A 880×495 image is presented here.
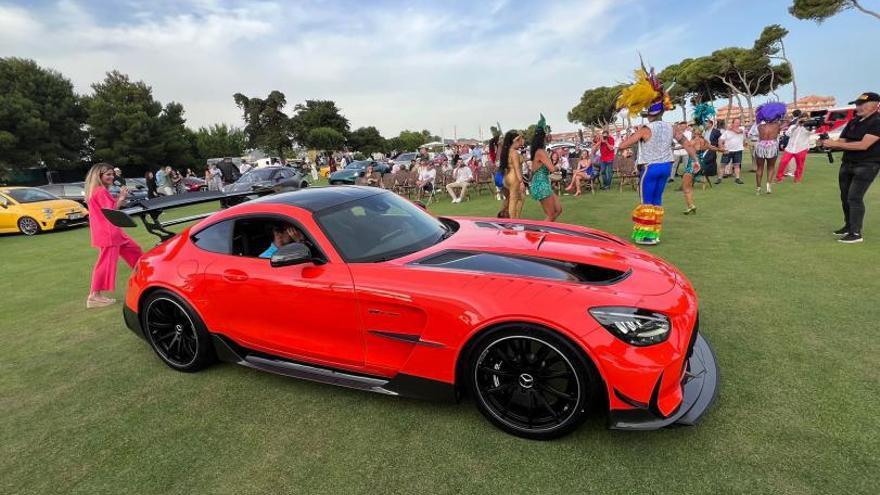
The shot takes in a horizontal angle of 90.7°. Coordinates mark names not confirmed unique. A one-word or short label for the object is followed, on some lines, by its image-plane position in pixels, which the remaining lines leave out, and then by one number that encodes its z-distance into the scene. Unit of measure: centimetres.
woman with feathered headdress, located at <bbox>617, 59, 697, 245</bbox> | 608
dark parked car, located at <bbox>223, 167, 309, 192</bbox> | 1733
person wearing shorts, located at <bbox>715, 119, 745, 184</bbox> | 1147
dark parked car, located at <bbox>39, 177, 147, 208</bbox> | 1891
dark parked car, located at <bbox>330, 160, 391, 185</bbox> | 2325
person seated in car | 314
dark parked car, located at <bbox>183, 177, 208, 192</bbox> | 2498
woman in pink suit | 513
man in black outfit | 538
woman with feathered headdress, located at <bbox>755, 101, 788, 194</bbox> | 962
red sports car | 224
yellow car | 1247
